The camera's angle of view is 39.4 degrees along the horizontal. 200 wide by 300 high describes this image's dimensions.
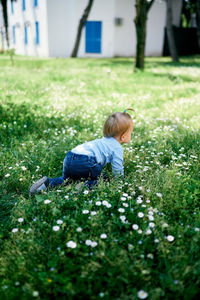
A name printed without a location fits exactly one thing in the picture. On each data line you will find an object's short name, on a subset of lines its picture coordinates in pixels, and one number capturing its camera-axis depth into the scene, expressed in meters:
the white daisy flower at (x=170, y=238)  2.23
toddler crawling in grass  3.19
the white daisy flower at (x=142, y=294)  1.80
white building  21.83
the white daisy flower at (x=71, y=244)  2.11
